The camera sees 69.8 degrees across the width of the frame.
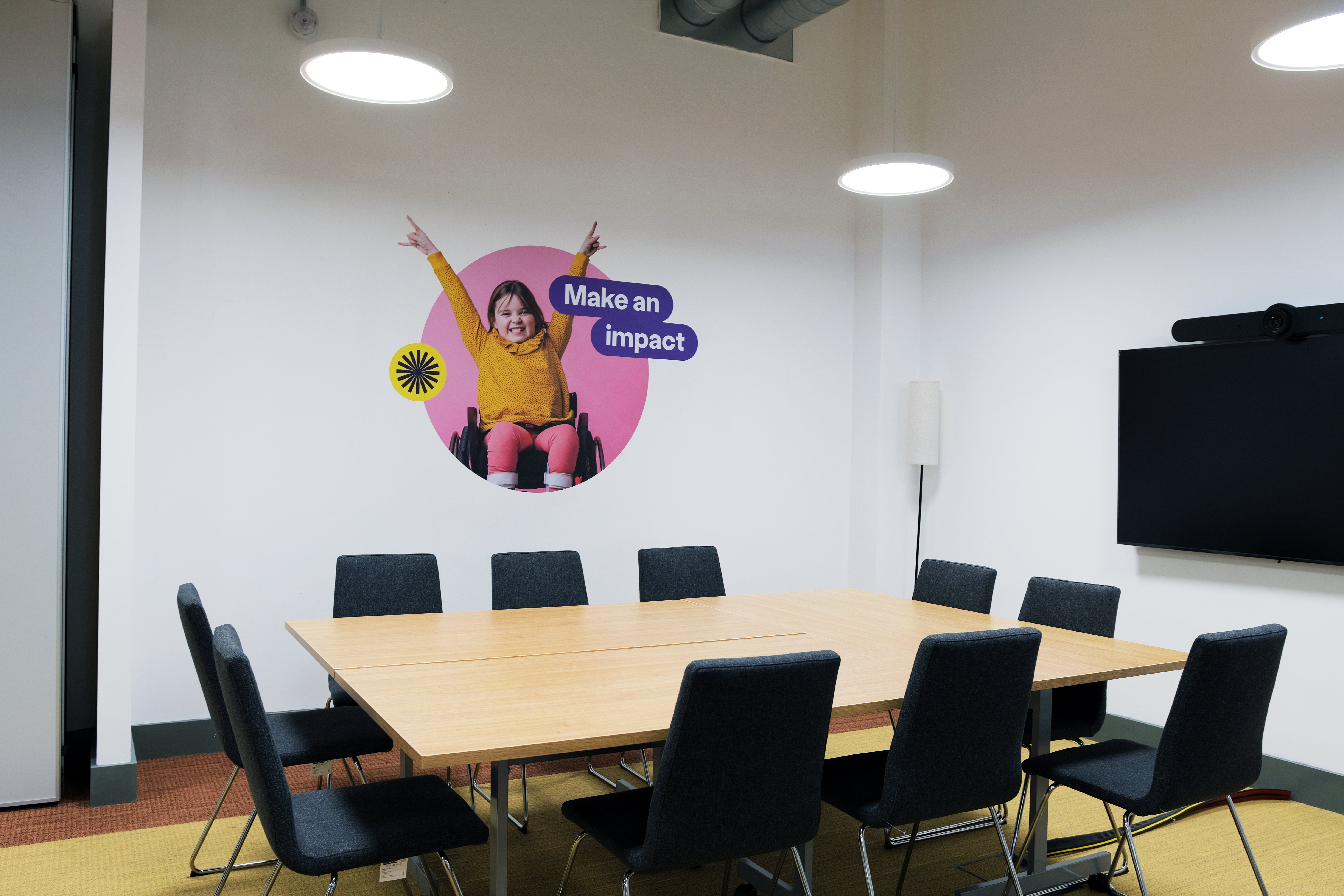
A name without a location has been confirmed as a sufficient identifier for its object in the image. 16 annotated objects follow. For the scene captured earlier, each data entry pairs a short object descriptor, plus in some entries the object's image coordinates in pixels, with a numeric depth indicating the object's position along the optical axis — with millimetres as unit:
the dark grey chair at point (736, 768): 2188
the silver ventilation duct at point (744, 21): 5598
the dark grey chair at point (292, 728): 2744
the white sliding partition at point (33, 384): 3885
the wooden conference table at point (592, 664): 2311
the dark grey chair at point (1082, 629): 3811
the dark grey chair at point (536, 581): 4504
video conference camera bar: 4211
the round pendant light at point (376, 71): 3191
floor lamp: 6184
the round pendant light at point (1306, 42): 2832
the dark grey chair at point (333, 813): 2225
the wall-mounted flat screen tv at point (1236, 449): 4258
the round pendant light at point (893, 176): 4090
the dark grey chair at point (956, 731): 2553
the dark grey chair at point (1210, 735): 2719
